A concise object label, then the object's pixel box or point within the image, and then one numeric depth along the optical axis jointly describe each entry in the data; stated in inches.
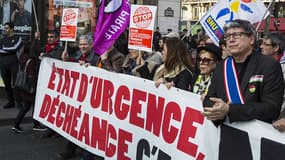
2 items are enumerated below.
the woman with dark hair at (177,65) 160.6
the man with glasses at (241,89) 107.7
